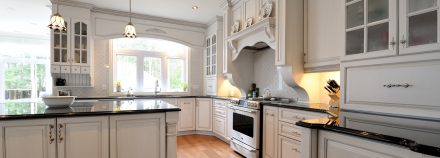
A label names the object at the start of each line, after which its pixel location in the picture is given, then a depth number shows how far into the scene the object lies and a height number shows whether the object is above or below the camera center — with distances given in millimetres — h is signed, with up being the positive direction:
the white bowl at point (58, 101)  2131 -235
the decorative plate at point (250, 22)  3344 +888
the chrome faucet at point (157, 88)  5070 -233
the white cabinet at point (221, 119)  4020 -803
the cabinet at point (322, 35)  2344 +510
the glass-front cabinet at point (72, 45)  3854 +594
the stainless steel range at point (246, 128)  2965 -721
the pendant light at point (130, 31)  2712 +589
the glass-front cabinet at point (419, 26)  1406 +366
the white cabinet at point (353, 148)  985 -348
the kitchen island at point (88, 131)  1774 -479
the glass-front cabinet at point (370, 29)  1624 +415
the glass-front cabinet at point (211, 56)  4762 +512
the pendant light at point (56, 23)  2227 +570
